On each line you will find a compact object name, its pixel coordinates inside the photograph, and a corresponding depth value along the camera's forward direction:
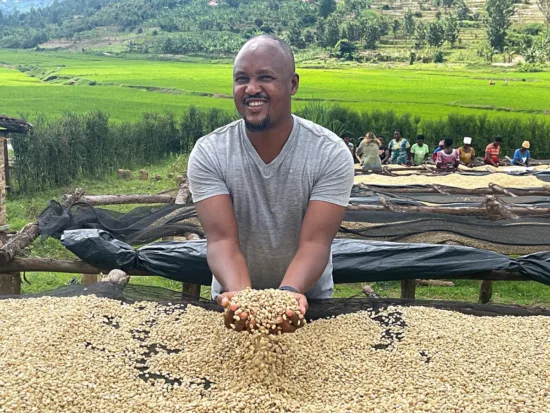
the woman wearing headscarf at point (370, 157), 11.05
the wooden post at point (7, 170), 10.97
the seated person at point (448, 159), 11.03
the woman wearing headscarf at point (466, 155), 12.07
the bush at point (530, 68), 40.04
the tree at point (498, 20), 49.59
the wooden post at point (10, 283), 3.83
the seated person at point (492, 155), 12.22
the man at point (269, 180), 2.37
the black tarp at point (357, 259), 3.54
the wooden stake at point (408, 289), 4.10
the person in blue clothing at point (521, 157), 12.42
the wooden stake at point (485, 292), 4.96
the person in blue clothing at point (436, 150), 12.60
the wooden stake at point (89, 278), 5.43
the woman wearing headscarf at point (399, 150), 12.70
